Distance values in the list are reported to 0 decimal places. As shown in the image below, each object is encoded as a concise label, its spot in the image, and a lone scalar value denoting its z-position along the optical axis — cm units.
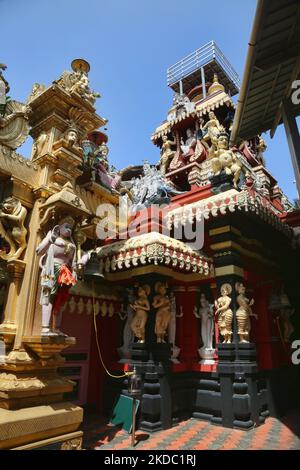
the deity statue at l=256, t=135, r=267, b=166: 1625
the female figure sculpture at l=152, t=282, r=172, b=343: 749
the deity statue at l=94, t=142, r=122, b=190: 864
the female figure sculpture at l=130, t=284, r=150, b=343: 747
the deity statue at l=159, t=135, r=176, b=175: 1636
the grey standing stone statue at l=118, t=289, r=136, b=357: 830
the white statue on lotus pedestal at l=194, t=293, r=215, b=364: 822
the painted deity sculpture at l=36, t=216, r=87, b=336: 479
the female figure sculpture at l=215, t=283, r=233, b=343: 755
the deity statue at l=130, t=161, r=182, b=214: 1134
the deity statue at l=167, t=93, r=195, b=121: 1667
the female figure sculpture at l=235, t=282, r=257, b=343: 757
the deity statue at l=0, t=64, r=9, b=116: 551
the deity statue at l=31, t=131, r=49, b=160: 619
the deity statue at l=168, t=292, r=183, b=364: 823
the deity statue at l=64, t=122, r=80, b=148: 611
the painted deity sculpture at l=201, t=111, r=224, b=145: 954
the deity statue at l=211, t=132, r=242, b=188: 876
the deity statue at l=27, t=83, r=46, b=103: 650
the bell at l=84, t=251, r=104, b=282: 602
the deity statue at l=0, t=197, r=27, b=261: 521
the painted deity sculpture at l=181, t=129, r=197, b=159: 1521
